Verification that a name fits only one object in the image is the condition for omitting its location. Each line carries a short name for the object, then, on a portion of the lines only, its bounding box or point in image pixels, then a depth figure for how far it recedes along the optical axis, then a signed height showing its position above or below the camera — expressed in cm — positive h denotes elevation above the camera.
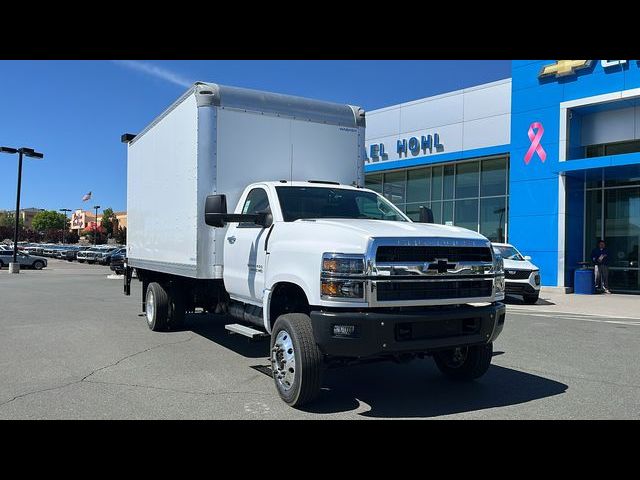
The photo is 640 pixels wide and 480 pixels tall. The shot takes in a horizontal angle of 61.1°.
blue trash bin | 1872 -101
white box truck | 470 -2
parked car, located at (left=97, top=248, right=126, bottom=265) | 4070 -116
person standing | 1902 -45
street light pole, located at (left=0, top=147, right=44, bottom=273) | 3091 +497
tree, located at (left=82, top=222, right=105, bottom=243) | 10722 +203
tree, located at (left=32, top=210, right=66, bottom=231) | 12256 +454
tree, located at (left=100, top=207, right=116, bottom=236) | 10588 +427
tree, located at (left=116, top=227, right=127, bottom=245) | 9169 +119
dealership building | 1903 +358
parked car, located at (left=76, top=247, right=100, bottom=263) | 4350 -104
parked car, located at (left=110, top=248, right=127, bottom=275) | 2622 -105
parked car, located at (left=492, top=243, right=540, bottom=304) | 1473 -77
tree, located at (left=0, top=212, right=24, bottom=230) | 12244 +476
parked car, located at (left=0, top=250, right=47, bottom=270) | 3516 -131
